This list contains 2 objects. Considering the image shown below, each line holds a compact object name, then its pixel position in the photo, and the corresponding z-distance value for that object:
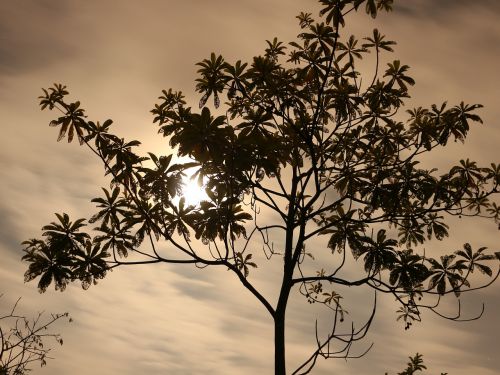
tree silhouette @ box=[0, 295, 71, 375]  13.54
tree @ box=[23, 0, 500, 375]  10.51
